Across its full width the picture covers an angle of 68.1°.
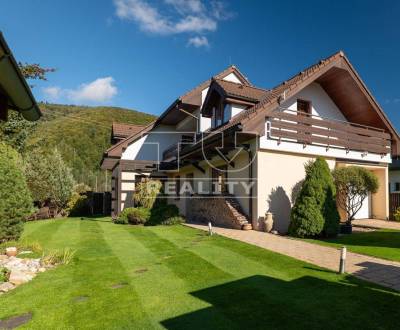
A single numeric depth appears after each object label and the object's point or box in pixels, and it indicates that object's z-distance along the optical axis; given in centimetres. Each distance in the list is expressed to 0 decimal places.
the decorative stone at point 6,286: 547
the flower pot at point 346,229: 1199
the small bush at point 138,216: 1614
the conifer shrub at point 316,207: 1070
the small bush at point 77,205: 2270
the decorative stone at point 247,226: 1234
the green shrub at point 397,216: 1411
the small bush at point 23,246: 857
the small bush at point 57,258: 714
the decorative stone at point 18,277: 586
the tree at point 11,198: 980
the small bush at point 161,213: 1582
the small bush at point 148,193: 1709
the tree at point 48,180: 2114
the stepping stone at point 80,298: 491
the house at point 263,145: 1260
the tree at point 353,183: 1168
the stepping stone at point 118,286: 551
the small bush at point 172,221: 1546
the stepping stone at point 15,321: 405
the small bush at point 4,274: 584
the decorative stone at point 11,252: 802
